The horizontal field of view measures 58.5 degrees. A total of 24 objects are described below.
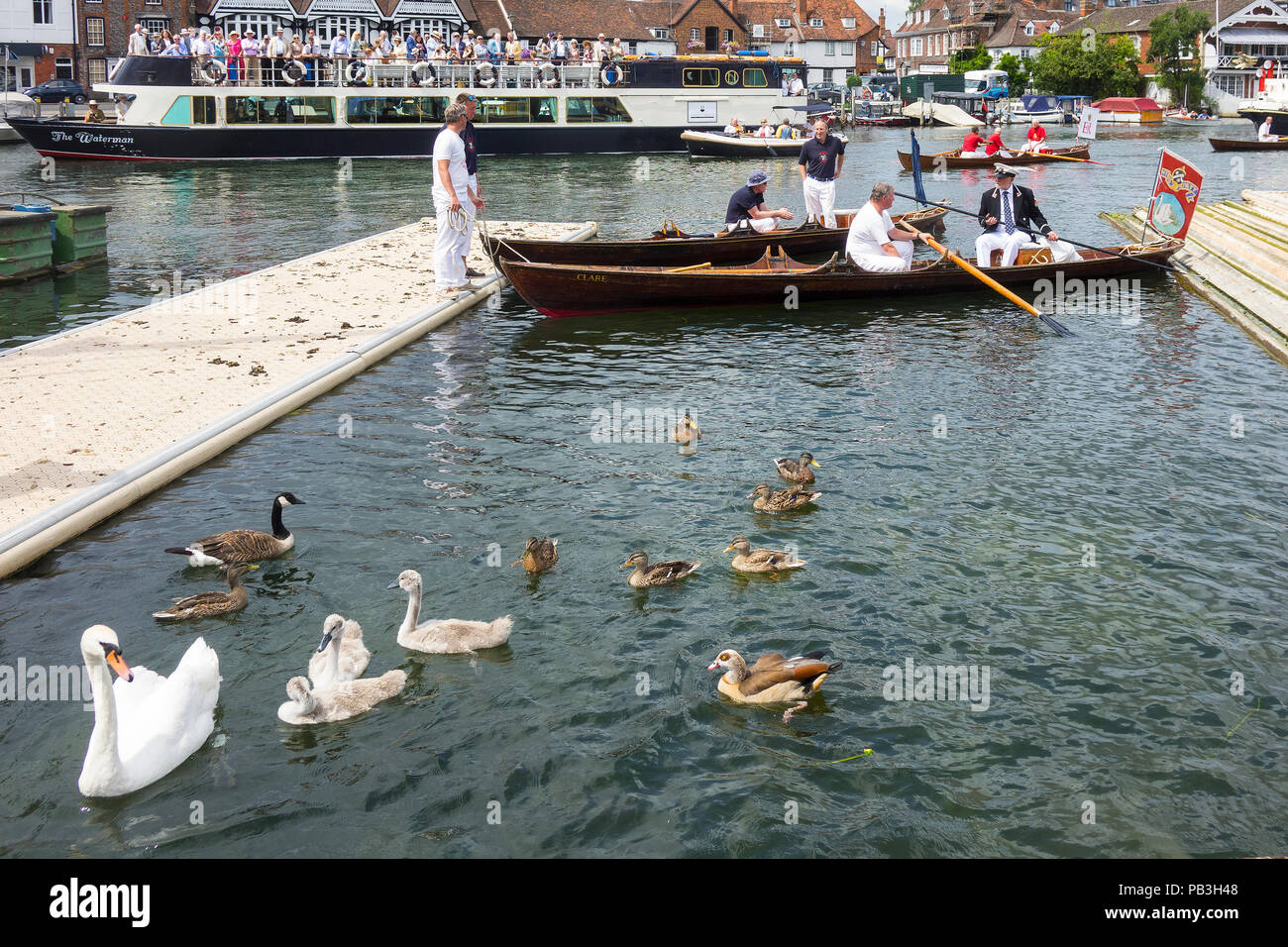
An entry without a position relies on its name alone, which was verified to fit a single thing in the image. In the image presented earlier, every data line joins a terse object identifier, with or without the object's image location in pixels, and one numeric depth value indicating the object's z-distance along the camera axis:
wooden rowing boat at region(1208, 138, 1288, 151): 52.57
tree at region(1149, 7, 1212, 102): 96.19
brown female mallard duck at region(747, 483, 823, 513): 10.10
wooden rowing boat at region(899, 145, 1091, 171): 44.49
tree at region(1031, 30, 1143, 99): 97.62
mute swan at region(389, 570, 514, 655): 7.74
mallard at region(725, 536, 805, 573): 8.88
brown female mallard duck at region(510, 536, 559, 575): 8.87
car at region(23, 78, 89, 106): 69.62
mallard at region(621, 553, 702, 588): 8.64
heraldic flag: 21.62
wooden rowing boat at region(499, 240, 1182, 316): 17.56
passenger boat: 49.66
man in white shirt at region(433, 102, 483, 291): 17.02
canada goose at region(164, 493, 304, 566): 8.85
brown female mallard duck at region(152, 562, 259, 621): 8.14
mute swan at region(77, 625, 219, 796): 6.26
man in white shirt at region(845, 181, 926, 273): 18.52
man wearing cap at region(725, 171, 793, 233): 21.38
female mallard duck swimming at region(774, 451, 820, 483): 10.67
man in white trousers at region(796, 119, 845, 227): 21.64
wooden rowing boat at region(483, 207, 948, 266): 19.31
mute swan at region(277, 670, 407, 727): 6.88
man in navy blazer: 19.64
